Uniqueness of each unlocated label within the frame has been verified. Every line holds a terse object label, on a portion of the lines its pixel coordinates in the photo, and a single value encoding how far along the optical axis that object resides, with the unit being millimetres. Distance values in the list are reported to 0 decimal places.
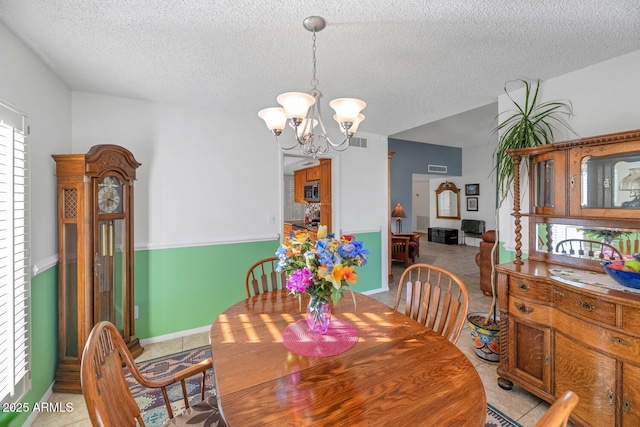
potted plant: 2350
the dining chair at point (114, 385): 826
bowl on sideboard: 1544
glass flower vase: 1394
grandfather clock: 2158
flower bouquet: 1273
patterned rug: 1918
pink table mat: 1258
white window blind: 1554
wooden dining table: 874
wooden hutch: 1497
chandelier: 1533
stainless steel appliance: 5535
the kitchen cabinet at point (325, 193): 4098
